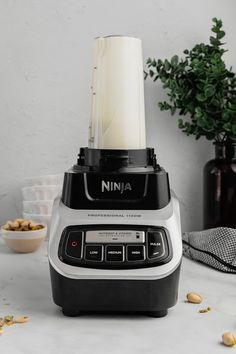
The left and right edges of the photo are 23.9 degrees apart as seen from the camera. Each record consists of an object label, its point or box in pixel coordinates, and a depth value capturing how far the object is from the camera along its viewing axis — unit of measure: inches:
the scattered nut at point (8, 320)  30.1
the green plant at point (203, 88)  48.7
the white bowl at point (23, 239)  45.7
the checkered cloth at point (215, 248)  41.3
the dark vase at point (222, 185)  48.9
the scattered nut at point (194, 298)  33.8
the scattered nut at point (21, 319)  30.3
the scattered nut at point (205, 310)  32.2
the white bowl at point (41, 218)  49.4
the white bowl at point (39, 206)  49.5
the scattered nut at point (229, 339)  27.3
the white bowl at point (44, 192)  49.6
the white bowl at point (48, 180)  50.3
